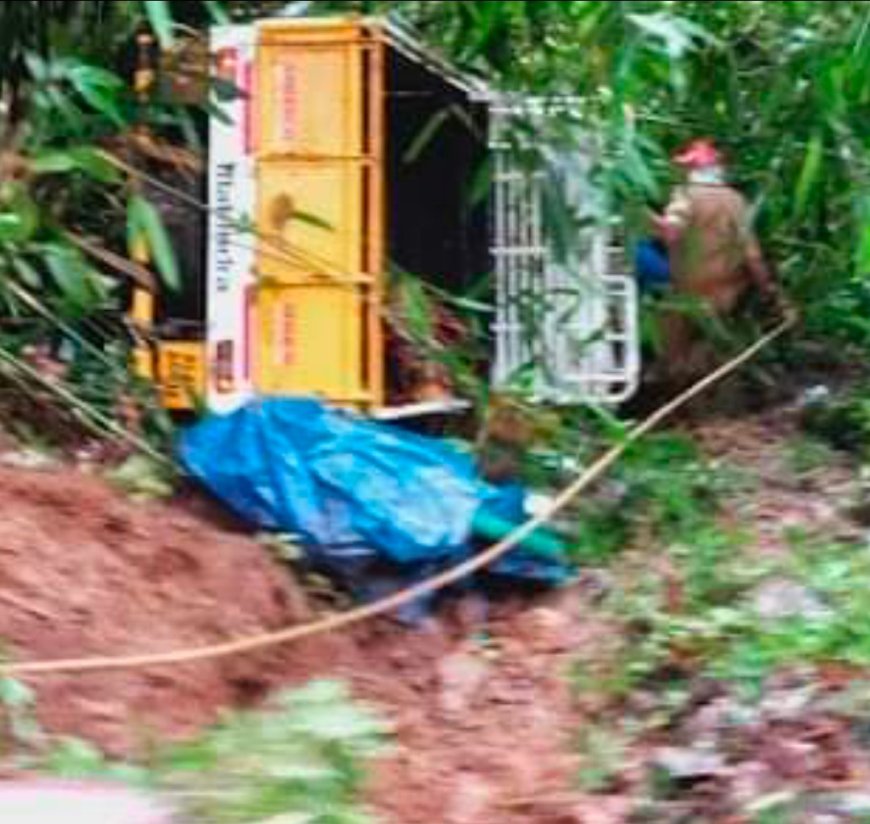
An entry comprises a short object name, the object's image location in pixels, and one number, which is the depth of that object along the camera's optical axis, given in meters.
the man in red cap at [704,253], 15.81
